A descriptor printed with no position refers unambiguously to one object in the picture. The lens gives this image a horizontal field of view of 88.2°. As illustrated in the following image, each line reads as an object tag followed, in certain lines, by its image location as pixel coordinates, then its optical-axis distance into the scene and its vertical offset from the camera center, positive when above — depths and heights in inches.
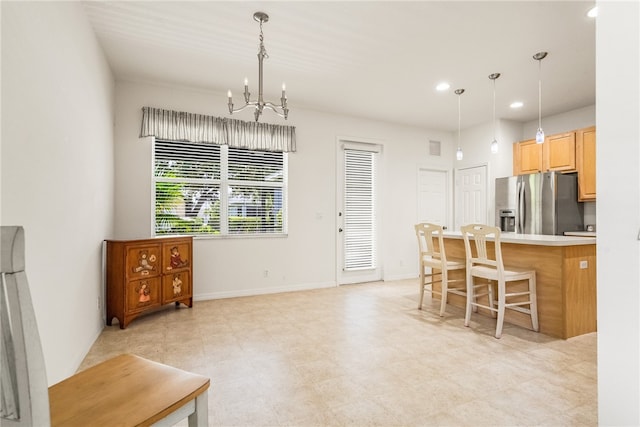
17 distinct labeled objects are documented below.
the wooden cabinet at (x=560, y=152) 193.5 +38.3
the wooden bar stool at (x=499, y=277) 119.0 -23.1
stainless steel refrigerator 189.6 +6.8
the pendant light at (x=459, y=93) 173.9 +65.8
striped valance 159.8 +44.4
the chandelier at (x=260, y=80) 106.7 +46.4
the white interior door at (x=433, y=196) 245.9 +14.6
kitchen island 116.9 -24.4
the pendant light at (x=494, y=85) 154.9 +65.7
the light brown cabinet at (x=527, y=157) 211.2 +38.4
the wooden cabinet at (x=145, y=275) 130.3 -25.2
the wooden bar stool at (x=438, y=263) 143.4 -21.7
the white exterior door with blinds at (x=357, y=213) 213.2 +1.6
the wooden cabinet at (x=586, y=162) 185.2 +30.6
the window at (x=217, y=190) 166.2 +13.7
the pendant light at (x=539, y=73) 134.7 +65.5
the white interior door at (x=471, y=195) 233.6 +14.6
